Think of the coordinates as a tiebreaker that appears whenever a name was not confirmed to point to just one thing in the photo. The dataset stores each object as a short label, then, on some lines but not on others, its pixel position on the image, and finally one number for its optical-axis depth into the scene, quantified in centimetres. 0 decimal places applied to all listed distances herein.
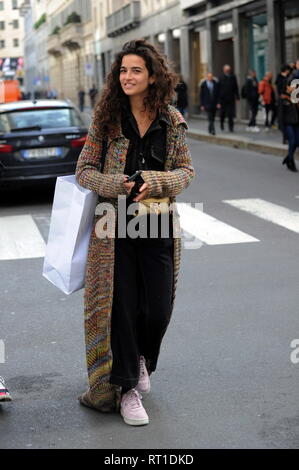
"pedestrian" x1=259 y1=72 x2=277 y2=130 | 2722
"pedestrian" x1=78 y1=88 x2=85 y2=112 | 6391
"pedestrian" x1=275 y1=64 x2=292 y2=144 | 1754
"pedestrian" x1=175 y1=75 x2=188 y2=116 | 3319
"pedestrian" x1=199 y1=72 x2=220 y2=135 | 2788
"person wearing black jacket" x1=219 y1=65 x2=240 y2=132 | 2761
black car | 1373
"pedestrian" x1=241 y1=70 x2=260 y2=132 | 2717
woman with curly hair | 458
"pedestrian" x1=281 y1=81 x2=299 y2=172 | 1652
